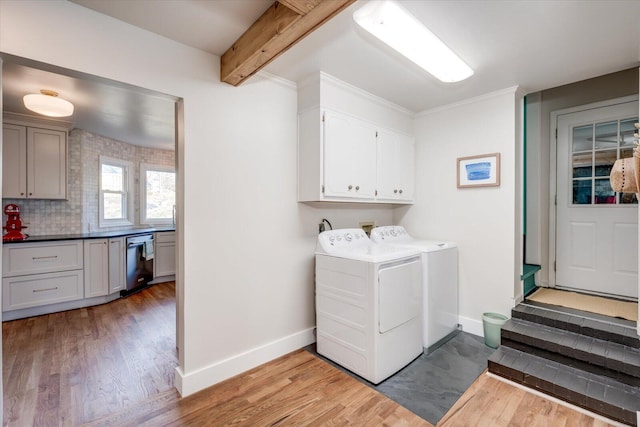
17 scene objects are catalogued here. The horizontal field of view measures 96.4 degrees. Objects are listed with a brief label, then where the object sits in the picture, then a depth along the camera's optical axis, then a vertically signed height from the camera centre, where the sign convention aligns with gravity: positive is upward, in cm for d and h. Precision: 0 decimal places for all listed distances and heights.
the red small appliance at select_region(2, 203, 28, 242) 351 -15
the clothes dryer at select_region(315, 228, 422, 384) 210 -74
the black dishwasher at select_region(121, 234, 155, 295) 430 -79
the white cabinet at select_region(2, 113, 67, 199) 358 +66
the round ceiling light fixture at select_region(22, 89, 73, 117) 261 +101
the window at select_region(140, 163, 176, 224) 528 +35
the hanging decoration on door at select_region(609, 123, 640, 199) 187 +24
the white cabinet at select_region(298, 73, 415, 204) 244 +63
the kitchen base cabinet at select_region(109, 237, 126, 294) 398 -74
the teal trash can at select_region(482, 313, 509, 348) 261 -107
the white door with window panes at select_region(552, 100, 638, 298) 278 +5
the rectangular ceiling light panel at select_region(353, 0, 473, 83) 159 +112
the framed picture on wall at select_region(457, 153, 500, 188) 279 +42
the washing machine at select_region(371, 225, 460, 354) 254 -68
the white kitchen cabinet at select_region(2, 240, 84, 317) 330 -75
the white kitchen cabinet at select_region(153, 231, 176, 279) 497 -75
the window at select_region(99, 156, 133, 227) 462 +33
